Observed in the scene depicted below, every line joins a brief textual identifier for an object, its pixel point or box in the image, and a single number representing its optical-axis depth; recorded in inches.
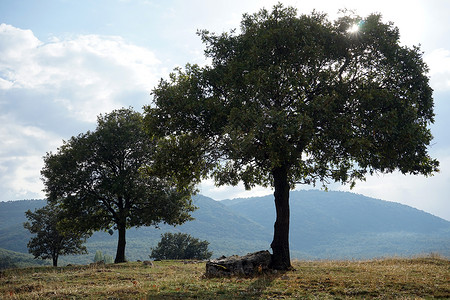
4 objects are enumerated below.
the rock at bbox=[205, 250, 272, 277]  829.2
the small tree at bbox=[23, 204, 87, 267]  2182.6
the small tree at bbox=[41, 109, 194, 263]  1550.2
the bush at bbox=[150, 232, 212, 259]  3496.3
